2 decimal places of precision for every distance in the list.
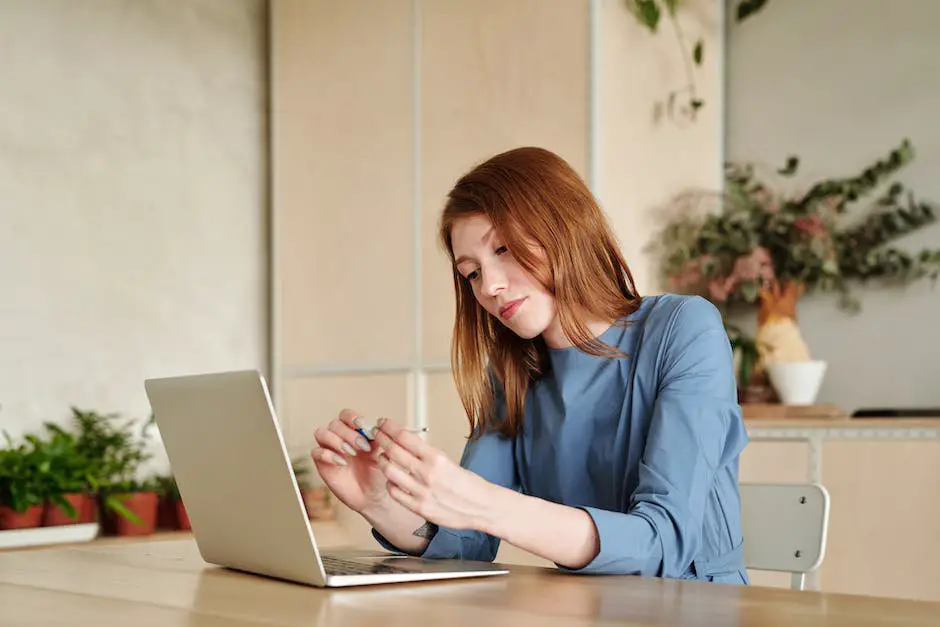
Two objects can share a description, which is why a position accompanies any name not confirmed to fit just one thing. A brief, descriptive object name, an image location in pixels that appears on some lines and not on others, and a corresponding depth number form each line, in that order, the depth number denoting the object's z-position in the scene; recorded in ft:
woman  5.18
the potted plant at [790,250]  11.43
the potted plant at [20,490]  10.27
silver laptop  4.37
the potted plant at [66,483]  10.55
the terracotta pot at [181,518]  11.80
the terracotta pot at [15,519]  10.27
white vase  10.96
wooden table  3.53
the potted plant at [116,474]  11.23
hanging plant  11.64
